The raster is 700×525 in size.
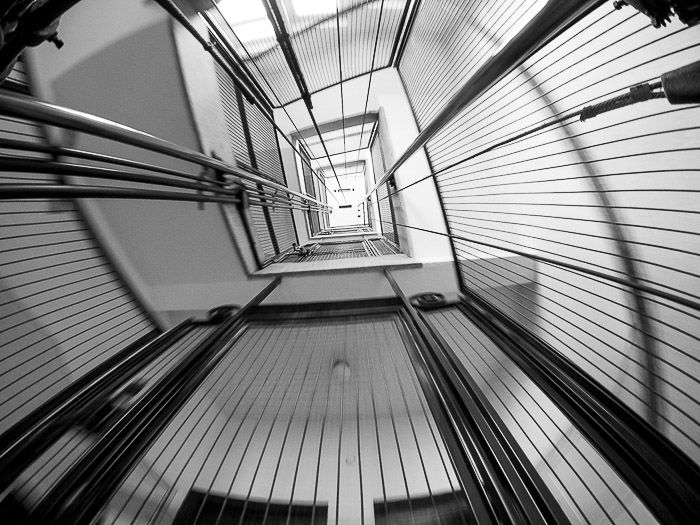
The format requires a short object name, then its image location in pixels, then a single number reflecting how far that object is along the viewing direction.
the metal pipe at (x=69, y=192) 0.77
